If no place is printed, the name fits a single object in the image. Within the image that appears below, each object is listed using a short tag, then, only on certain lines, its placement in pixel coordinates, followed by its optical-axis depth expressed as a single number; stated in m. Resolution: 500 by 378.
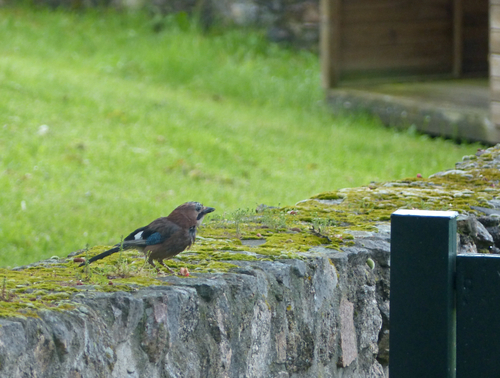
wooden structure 37.32
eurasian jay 13.16
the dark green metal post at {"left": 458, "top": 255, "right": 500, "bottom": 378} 12.88
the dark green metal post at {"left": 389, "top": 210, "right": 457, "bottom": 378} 12.91
